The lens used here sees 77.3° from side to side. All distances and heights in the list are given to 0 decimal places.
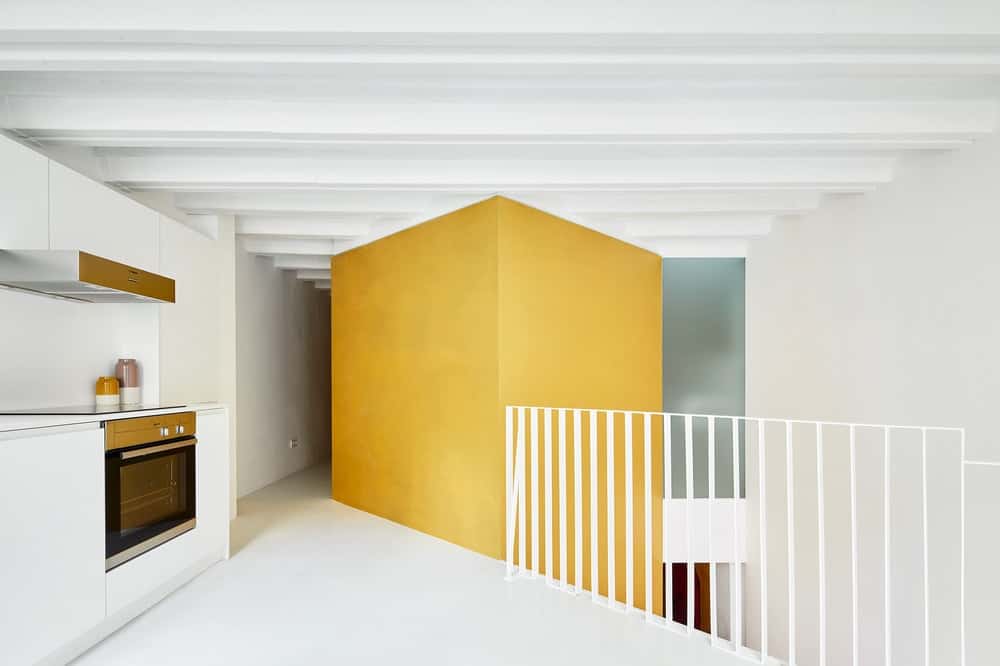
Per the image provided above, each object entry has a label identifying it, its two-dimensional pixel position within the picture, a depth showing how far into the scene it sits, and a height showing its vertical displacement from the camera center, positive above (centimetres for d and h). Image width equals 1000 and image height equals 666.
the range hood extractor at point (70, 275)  269 +27
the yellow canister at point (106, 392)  357 -33
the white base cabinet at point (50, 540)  218 -78
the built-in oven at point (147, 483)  279 -73
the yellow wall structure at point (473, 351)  435 -13
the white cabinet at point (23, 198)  271 +61
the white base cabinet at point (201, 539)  286 -110
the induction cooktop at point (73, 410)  276 -36
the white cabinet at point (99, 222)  300 +60
